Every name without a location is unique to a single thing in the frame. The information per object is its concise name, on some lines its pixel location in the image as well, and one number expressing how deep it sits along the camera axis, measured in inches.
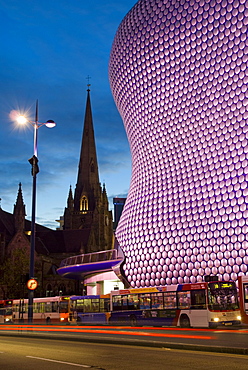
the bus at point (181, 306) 783.7
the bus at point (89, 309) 1077.1
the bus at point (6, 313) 1448.1
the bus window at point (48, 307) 1309.9
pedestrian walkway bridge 1551.4
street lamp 693.9
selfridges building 1186.5
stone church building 2746.1
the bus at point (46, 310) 1249.5
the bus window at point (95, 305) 1099.3
